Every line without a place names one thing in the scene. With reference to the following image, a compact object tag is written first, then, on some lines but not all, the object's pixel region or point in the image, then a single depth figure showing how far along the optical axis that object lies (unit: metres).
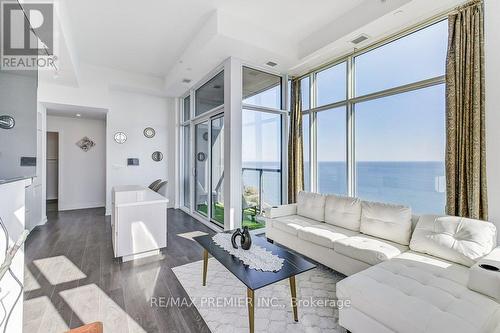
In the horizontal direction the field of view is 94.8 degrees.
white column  4.10
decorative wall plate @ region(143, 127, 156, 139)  6.40
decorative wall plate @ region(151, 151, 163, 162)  6.54
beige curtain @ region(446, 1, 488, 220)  2.52
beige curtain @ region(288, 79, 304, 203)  4.86
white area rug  1.93
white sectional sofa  1.48
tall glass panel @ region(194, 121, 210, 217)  5.39
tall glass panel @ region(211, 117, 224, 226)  4.75
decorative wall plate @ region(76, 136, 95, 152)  6.66
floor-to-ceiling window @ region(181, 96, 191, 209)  6.30
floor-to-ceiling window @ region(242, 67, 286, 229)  4.48
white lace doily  1.98
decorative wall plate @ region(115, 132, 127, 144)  5.97
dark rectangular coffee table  1.73
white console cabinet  3.09
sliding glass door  4.81
